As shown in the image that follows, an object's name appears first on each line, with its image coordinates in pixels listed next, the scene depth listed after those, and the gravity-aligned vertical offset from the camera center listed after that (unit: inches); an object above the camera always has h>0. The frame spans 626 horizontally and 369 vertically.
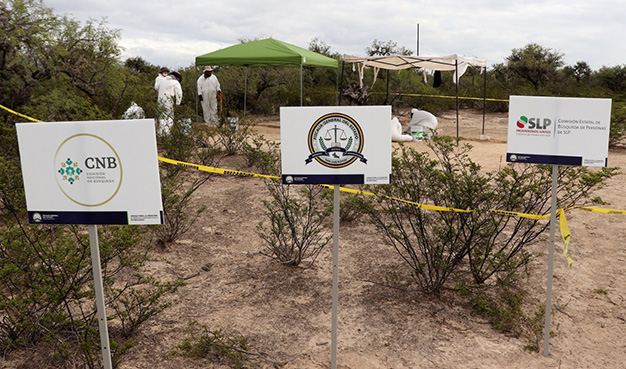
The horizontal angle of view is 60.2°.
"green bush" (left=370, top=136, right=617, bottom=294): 155.9 -34.3
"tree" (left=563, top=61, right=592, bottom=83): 1074.7 +38.4
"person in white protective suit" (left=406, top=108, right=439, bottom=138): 488.1 -26.7
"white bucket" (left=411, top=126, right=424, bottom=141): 478.4 -36.6
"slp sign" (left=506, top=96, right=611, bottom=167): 134.2 -9.2
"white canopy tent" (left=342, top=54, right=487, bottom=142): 444.5 +25.4
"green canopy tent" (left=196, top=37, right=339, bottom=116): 480.4 +34.3
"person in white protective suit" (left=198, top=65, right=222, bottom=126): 535.2 +2.1
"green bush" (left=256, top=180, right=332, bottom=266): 184.7 -54.8
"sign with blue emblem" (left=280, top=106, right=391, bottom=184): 120.0 -11.5
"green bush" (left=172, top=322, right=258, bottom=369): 126.3 -60.4
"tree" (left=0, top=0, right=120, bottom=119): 313.4 +21.4
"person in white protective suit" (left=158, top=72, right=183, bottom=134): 437.7 +6.2
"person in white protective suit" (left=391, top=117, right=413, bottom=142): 446.9 -34.0
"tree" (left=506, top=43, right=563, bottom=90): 970.7 +44.6
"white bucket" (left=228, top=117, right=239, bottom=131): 412.0 -20.6
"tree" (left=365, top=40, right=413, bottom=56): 1048.7 +80.9
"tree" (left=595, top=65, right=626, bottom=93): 888.3 +18.0
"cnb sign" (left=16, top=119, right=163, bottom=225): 98.1 -13.3
